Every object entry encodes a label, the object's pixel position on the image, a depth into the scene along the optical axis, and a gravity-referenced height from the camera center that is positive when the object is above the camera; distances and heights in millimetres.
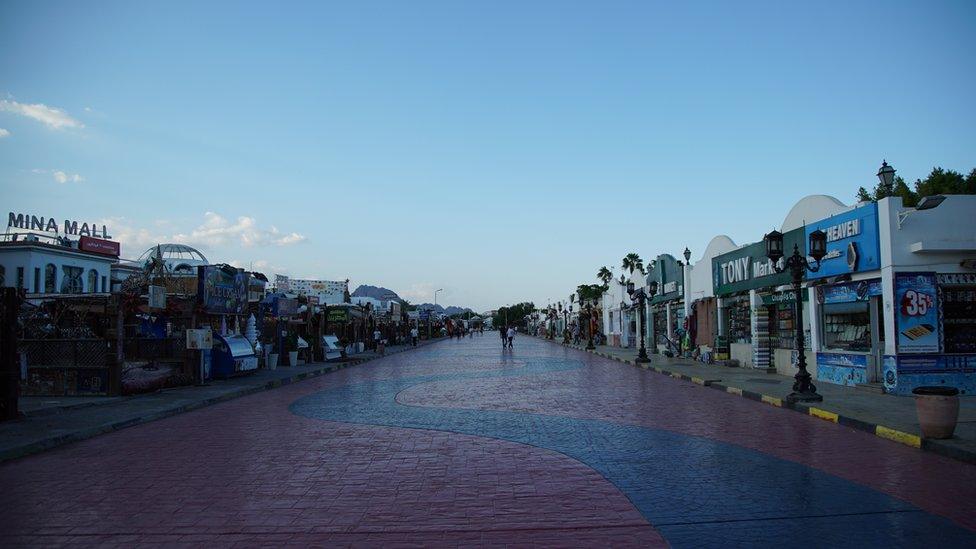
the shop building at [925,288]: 15938 +721
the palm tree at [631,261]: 74062 +6289
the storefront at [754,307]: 23031 +428
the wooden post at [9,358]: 12672 -739
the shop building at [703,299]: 30469 +959
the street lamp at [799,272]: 14891 +1079
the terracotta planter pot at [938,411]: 9711 -1316
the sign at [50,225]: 49375 +7246
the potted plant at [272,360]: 27703 -1661
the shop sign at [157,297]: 18703 +614
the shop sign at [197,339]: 19797 -577
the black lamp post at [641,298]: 31262 +1012
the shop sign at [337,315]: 38594 +202
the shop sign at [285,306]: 29516 +568
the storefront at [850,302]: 17438 +453
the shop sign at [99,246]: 53547 +5955
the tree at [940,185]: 47344 +9500
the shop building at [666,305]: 36125 +777
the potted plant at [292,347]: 30641 -1274
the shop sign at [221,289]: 21781 +1037
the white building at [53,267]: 48094 +3915
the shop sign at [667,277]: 36375 +2364
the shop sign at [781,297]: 21628 +728
